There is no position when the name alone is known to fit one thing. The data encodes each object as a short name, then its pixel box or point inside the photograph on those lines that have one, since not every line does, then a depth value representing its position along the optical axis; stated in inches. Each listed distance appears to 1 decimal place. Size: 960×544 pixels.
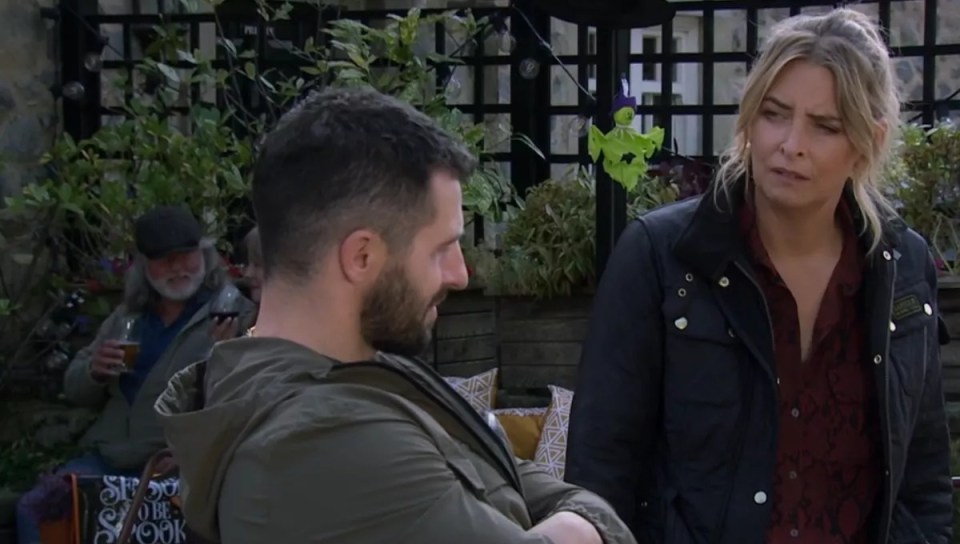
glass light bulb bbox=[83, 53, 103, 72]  230.7
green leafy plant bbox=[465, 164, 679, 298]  187.5
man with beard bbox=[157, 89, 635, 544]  55.4
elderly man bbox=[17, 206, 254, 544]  190.4
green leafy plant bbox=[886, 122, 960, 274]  184.9
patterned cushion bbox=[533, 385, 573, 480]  174.2
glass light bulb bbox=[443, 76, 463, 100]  210.1
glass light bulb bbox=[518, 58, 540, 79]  210.7
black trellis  208.7
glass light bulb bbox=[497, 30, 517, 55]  213.3
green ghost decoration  150.2
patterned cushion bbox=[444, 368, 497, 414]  182.7
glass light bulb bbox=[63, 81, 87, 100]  230.7
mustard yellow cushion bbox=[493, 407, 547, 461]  178.5
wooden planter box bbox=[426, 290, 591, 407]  190.4
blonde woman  91.0
